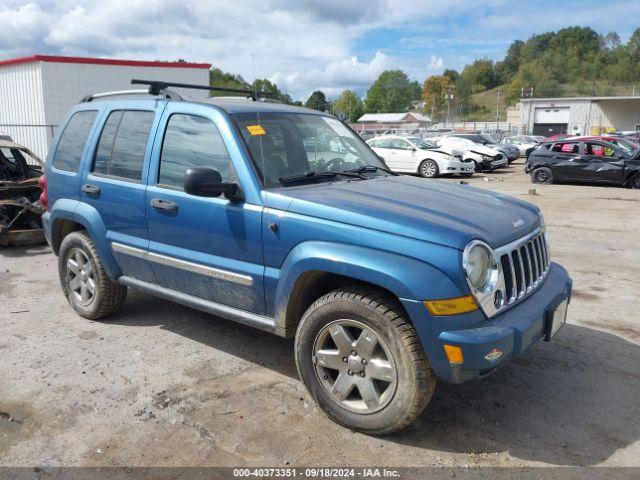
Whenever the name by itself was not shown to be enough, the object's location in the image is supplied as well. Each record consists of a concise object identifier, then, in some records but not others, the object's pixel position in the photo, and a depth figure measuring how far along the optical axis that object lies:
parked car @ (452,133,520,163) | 27.64
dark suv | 16.56
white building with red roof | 21.05
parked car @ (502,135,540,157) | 33.02
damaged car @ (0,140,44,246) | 7.86
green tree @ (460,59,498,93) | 176.00
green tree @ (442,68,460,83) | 168.12
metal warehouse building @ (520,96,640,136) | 67.00
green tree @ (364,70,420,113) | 163.12
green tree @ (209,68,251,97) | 76.66
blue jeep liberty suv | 2.99
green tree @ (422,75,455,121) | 149.75
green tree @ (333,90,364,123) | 143.45
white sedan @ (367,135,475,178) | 19.28
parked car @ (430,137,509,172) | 22.32
